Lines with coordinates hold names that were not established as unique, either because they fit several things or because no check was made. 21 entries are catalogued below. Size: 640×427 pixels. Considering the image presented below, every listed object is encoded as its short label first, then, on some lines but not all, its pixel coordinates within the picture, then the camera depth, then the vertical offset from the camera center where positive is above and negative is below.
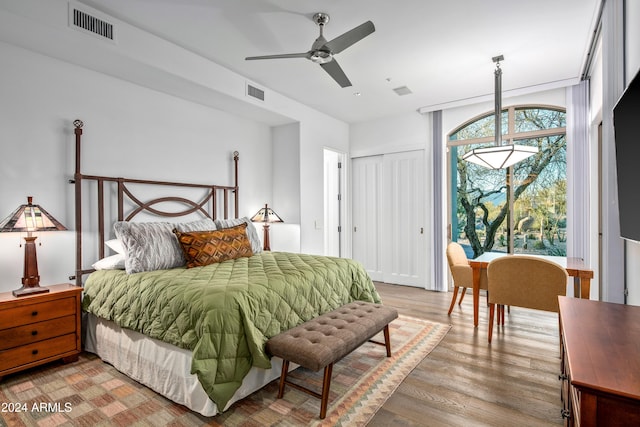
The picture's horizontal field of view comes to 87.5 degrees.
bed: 1.92 -0.53
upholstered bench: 1.88 -0.77
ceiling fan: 2.33 +1.24
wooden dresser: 0.87 -0.46
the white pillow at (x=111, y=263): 2.84 -0.42
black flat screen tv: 1.43 +0.25
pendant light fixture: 3.27 +0.60
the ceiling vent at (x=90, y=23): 2.42 +1.44
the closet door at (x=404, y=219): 5.16 -0.10
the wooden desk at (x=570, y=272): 2.81 -0.54
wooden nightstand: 2.25 -0.81
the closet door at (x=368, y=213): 5.62 +0.00
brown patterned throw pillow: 2.96 -0.30
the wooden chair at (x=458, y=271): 3.74 -0.66
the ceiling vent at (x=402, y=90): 4.19 +1.56
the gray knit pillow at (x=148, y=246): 2.72 -0.27
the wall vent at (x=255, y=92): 3.89 +1.44
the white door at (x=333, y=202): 5.86 +0.21
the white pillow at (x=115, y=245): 2.92 -0.27
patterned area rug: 1.90 -1.17
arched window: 4.27 +0.31
